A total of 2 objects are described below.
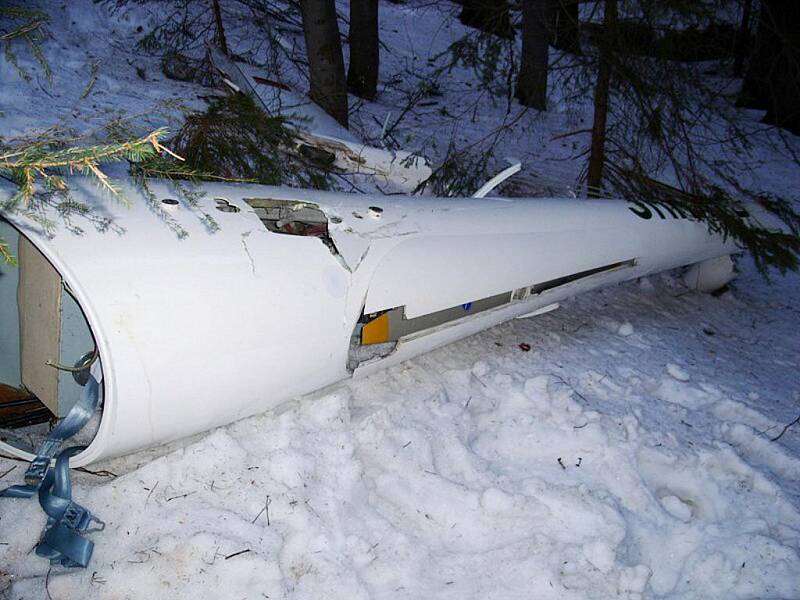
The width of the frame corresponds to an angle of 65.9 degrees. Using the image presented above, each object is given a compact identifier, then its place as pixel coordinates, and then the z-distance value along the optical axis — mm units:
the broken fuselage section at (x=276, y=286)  2061
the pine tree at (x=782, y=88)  8648
